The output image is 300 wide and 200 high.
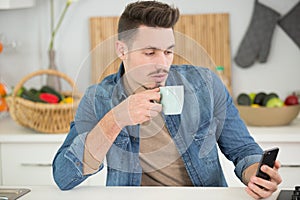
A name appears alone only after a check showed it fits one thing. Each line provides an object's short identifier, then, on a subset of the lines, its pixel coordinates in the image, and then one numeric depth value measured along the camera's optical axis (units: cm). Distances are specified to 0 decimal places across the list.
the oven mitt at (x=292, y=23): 268
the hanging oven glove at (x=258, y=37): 269
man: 126
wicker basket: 238
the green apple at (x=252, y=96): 253
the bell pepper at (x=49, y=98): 244
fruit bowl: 240
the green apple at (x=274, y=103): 241
